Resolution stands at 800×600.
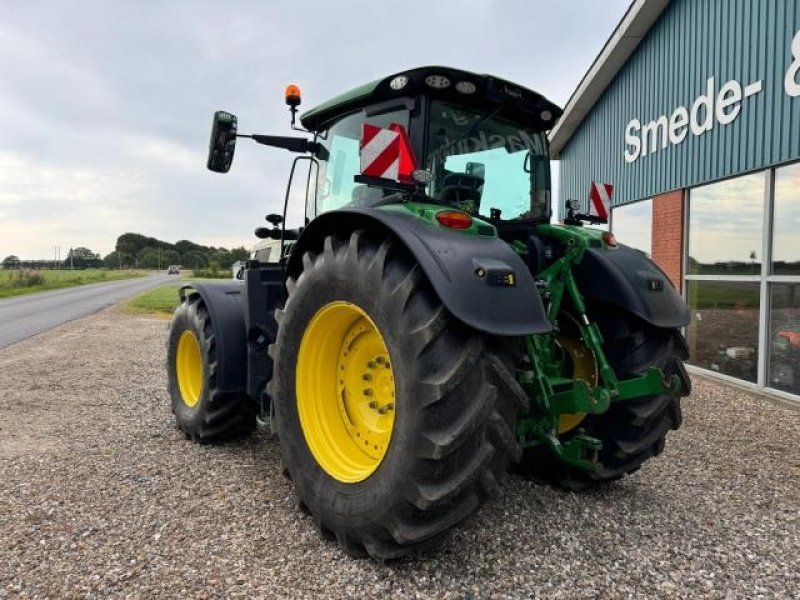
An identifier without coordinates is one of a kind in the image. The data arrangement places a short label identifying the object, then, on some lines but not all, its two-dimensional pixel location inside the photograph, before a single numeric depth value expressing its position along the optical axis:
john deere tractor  2.23
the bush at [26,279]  33.41
